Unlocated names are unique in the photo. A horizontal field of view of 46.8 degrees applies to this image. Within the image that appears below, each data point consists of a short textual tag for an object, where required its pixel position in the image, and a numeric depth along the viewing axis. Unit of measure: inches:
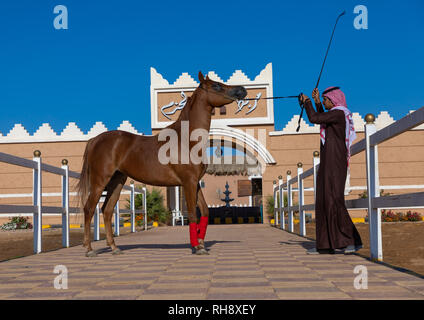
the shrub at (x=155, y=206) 823.3
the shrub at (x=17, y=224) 783.1
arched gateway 881.5
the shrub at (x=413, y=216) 731.7
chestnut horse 220.8
